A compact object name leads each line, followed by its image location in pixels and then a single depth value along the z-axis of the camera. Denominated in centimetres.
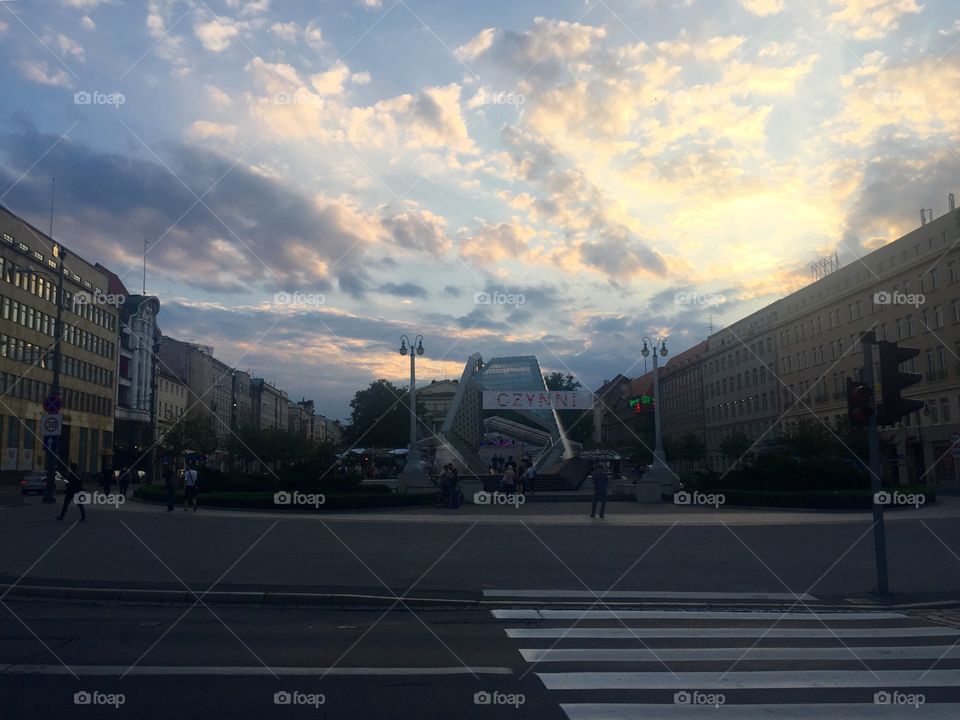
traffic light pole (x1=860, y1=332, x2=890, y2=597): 1201
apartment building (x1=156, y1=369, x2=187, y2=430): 9675
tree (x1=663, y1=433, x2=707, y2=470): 7694
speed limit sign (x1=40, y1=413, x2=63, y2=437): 2797
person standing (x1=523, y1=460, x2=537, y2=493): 4295
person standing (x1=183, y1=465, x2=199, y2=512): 3110
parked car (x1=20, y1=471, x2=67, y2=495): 5000
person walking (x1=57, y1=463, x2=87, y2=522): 2323
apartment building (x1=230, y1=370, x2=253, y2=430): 13188
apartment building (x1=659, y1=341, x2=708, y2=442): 10919
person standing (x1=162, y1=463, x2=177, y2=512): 3091
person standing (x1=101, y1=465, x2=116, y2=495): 3589
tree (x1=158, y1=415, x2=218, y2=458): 6475
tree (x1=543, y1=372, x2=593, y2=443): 15250
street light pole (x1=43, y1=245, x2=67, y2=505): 3274
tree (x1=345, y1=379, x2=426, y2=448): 12238
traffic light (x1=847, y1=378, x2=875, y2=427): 1221
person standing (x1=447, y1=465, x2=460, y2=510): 3356
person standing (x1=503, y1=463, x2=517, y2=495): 3862
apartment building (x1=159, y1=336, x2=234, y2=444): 10831
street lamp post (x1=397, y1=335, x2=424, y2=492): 3953
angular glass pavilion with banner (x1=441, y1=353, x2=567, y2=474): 5559
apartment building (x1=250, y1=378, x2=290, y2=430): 14923
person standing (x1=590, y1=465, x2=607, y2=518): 2772
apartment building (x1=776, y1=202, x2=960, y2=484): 5419
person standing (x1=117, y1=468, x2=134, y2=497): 3962
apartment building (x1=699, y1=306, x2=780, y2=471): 8462
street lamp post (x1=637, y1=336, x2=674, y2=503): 3731
